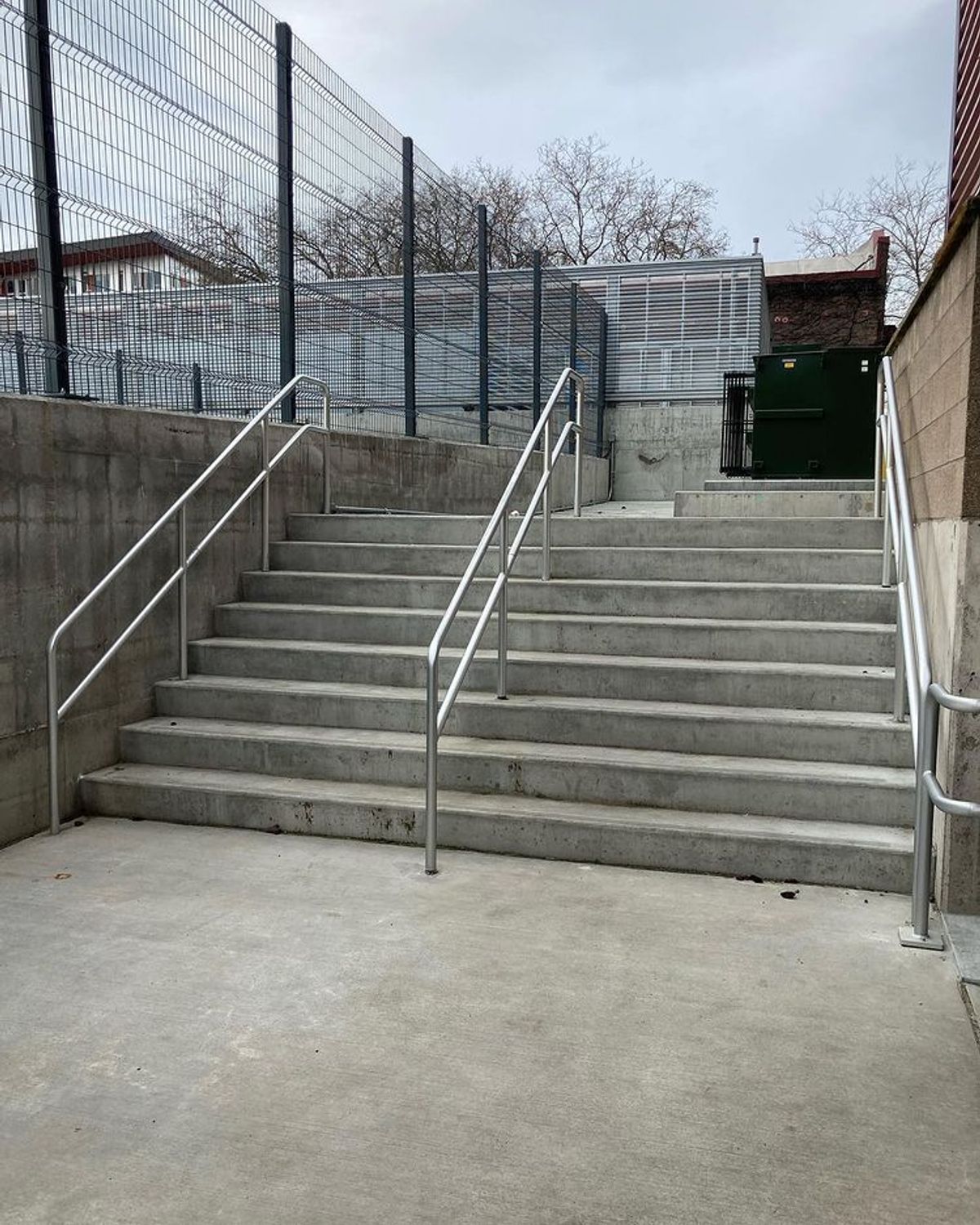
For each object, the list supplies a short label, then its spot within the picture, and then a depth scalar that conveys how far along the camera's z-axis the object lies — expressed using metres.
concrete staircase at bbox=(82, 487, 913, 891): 3.95
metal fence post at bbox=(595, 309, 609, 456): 13.11
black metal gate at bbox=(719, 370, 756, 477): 11.79
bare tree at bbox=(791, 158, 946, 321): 24.89
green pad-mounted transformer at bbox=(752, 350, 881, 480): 9.48
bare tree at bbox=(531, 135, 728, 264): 27.84
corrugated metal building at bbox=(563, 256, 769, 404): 13.64
